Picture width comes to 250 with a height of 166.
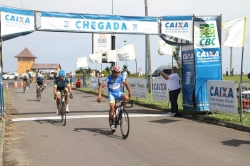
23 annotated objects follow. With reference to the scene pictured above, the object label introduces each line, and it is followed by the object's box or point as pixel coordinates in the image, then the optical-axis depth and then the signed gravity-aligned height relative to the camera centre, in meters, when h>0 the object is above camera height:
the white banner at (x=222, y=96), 11.81 -1.06
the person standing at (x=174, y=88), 14.35 -0.90
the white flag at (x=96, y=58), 33.77 +0.72
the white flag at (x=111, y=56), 28.19 +0.74
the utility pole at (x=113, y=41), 49.44 +3.35
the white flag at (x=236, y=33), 12.32 +1.07
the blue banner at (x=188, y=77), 14.24 -0.47
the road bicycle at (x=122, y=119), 9.47 -1.43
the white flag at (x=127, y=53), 24.19 +0.83
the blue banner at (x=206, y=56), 13.99 +0.35
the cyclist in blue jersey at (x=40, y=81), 22.88 -0.95
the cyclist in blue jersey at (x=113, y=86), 9.84 -0.56
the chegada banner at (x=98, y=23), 14.11 +1.70
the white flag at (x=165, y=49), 20.72 +0.92
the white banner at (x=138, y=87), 19.98 -1.21
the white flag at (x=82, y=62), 35.47 +0.37
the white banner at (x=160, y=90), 17.64 -1.20
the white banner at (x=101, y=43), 57.31 +3.58
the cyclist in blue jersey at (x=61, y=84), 12.53 -0.63
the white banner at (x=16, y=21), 12.97 +1.65
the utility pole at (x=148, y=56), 26.42 +0.70
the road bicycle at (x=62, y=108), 12.15 -1.40
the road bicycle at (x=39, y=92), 22.16 -1.57
